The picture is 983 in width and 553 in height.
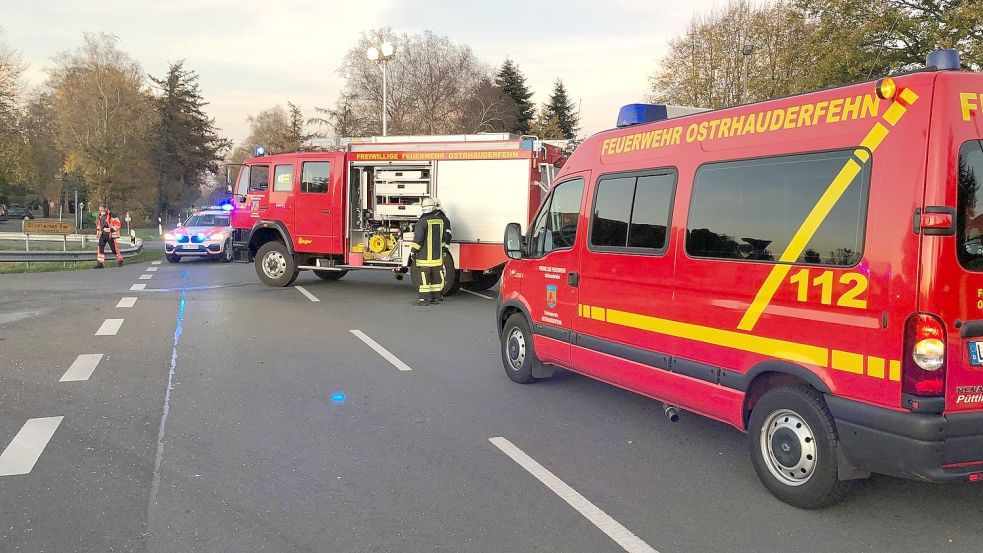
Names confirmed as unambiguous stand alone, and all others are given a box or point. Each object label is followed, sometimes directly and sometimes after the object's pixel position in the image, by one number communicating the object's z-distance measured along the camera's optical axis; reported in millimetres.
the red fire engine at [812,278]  3250
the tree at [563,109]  61166
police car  21969
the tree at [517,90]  56906
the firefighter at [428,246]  12180
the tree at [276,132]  70588
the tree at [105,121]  47812
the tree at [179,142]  68000
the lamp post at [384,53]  23328
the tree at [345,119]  46344
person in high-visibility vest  19328
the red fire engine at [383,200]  13148
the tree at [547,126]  51188
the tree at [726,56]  35094
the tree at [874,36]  23812
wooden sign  21859
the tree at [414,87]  47656
